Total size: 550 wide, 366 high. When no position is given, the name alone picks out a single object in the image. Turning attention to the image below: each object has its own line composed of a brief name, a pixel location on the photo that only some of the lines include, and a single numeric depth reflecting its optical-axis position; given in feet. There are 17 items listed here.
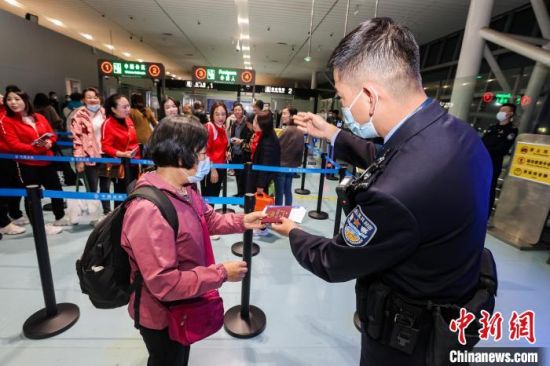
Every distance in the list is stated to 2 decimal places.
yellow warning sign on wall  13.78
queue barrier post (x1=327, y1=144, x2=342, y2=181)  27.00
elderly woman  3.59
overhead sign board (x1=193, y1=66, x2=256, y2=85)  32.32
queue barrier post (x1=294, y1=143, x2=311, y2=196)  21.86
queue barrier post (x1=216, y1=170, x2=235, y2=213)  14.42
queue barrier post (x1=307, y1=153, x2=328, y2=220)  16.56
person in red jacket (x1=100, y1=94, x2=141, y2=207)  11.90
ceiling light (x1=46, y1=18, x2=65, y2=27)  35.45
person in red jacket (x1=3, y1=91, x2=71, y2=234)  10.85
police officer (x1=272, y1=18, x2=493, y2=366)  2.80
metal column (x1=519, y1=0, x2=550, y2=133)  16.28
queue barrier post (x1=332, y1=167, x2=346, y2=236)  11.70
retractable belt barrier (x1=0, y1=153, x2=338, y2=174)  11.09
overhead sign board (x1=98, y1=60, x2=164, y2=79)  29.14
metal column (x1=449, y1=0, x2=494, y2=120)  17.04
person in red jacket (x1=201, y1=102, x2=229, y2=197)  13.34
